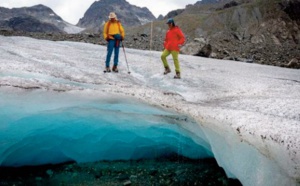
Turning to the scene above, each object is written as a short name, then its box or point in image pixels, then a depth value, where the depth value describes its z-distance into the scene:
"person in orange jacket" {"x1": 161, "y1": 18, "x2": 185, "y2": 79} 8.07
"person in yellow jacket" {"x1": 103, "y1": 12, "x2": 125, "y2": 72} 7.80
